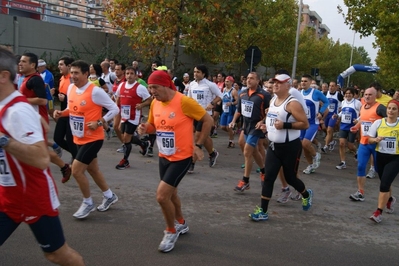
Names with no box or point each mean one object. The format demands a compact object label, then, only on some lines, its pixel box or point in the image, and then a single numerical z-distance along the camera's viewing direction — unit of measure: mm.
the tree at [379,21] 16672
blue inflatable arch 32531
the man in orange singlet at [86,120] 5633
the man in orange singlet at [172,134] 4797
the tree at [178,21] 16422
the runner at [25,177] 2801
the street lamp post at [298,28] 32047
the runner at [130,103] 8930
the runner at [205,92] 9391
